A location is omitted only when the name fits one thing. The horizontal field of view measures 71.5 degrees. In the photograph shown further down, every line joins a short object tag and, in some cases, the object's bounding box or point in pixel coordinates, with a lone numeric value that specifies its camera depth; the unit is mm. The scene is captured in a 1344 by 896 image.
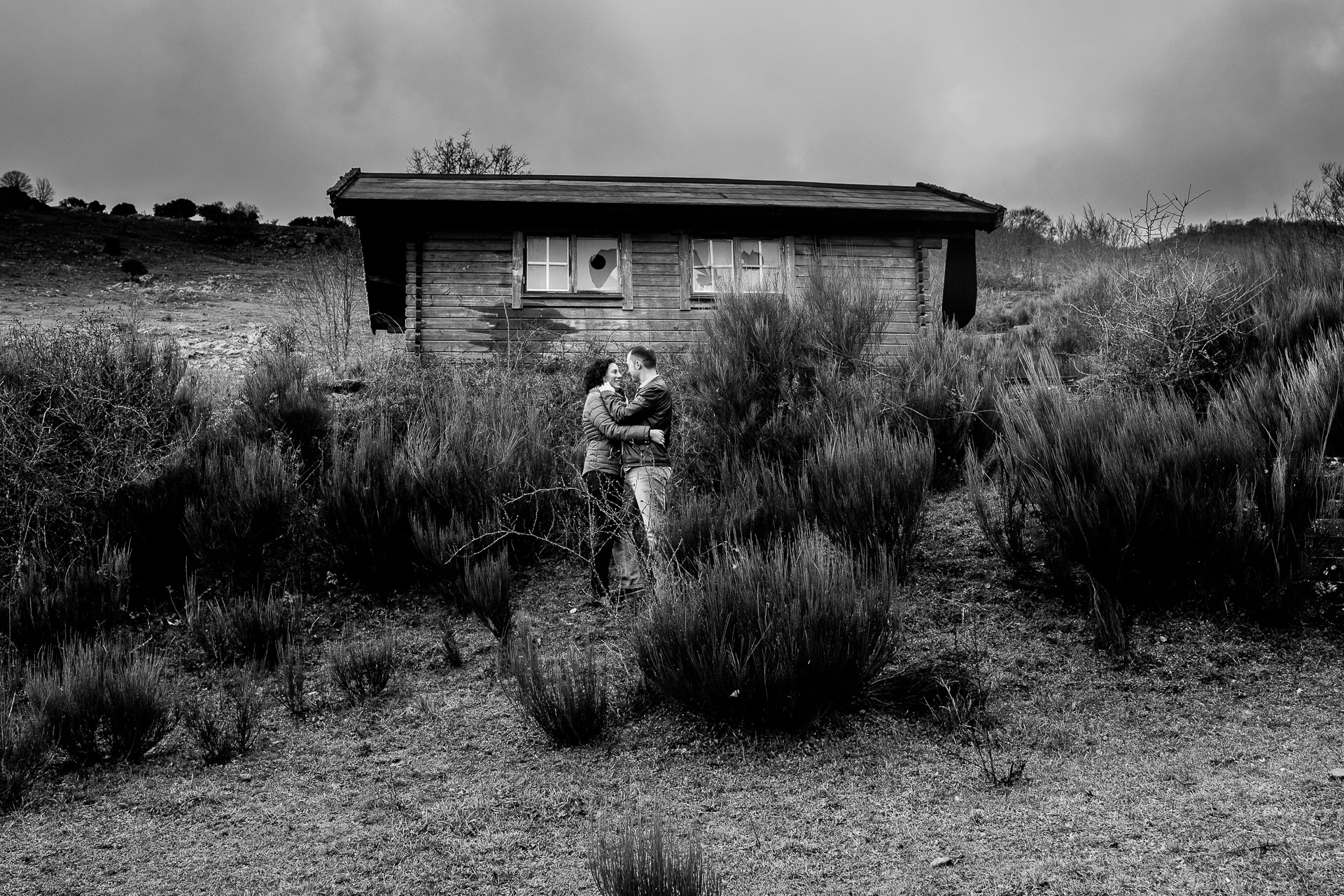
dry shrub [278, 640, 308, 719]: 5754
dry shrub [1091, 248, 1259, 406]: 8273
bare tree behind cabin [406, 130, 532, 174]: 29422
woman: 6656
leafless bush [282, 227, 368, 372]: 14375
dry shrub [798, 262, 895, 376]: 9773
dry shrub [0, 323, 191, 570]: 7586
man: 6668
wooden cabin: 14070
